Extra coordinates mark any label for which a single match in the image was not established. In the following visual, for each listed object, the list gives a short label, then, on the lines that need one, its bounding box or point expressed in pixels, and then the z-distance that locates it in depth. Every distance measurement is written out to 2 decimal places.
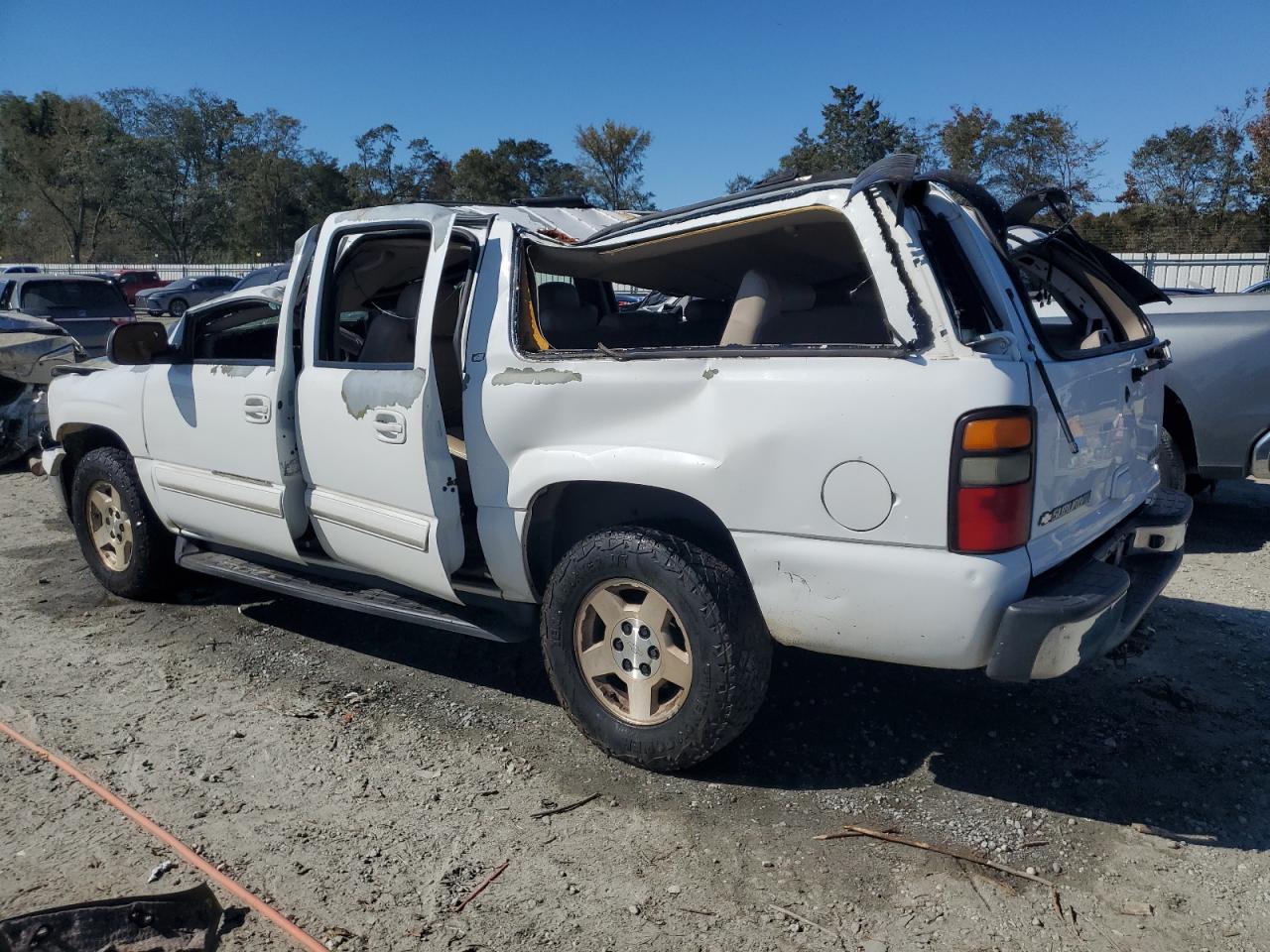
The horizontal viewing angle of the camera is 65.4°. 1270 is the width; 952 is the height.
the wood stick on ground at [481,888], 2.76
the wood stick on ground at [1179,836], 3.01
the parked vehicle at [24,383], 9.44
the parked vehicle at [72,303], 12.95
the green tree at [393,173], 54.50
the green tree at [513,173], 52.19
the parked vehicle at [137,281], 37.44
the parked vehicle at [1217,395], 5.95
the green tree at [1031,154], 36.84
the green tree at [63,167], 59.50
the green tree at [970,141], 38.62
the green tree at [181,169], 60.00
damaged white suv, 2.77
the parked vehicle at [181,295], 32.72
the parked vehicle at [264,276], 14.23
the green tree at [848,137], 43.03
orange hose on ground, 2.64
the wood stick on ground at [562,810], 3.22
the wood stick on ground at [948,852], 2.83
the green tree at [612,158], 54.81
